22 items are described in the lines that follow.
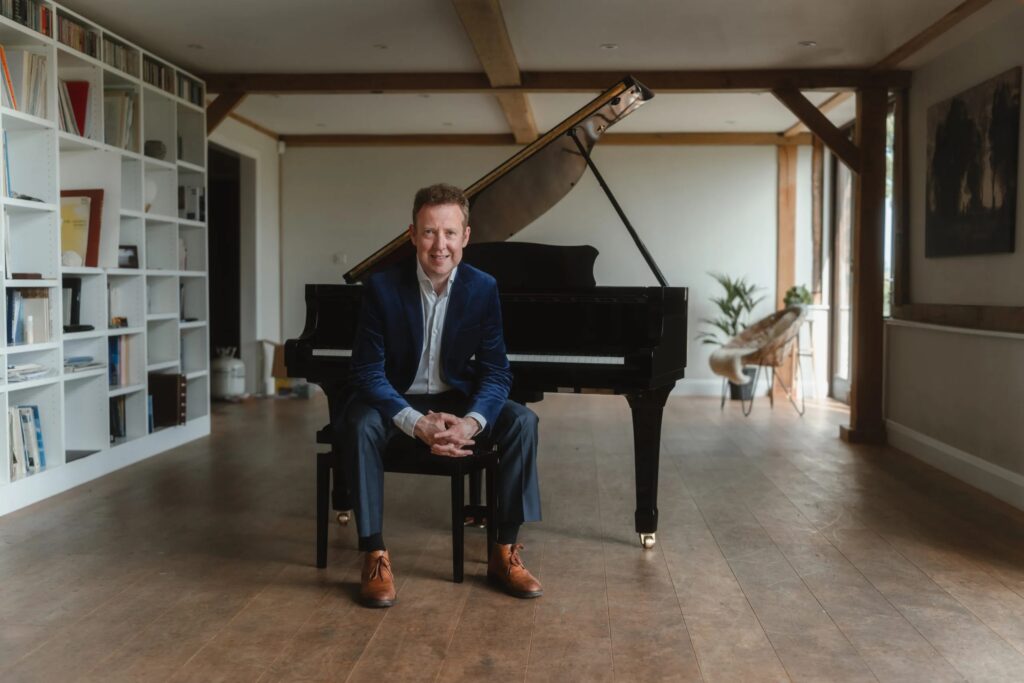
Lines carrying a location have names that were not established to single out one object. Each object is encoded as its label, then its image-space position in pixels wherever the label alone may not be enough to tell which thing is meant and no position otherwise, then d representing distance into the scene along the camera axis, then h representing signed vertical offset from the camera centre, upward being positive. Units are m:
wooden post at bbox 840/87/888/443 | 6.18 +0.18
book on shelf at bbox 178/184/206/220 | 6.21 +0.62
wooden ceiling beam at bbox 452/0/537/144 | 4.73 +1.39
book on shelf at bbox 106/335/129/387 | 5.33 -0.33
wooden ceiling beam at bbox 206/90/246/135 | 6.46 +1.26
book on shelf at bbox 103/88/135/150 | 5.28 +0.96
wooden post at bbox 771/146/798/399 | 9.09 +0.69
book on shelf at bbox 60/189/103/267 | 5.00 +0.39
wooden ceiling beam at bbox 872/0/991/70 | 4.71 +1.39
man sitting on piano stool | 2.95 -0.26
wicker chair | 7.49 -0.38
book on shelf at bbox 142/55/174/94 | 5.58 +1.29
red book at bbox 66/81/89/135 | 4.95 +1.01
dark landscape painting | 4.70 +0.66
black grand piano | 3.43 -0.06
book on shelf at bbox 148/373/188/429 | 5.78 -0.57
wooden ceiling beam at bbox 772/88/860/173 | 6.24 +1.09
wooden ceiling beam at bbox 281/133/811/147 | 9.07 +1.48
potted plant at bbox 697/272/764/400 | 8.85 -0.11
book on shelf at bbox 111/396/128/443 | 5.39 -0.65
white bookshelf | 4.49 +0.26
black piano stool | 3.00 -0.51
